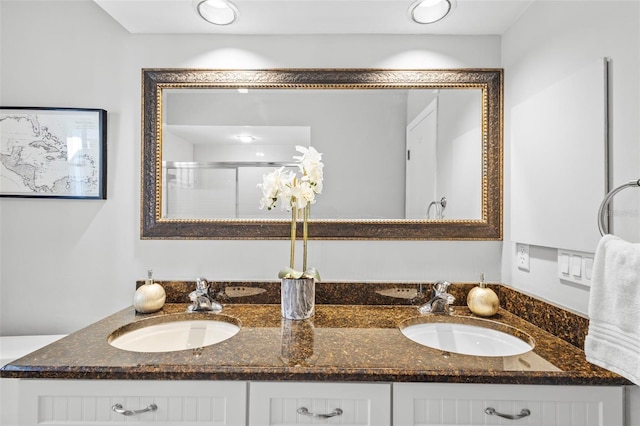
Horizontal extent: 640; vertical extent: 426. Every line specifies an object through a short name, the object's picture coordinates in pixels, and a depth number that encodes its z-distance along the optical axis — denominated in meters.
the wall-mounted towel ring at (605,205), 0.91
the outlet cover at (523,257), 1.50
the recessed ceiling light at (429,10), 1.46
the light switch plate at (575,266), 1.15
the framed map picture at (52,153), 1.69
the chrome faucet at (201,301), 1.51
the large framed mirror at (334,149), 1.67
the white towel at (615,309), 0.87
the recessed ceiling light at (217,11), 1.49
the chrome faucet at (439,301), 1.50
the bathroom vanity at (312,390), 0.96
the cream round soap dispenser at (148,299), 1.49
